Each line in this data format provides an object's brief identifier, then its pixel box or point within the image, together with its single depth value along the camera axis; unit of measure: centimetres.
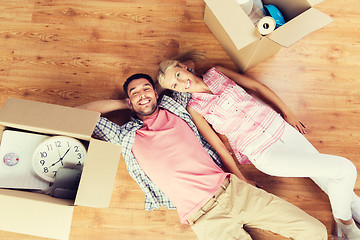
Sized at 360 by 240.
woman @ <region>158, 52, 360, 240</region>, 124
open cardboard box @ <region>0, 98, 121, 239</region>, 85
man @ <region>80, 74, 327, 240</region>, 125
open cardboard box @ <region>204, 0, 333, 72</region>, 105
